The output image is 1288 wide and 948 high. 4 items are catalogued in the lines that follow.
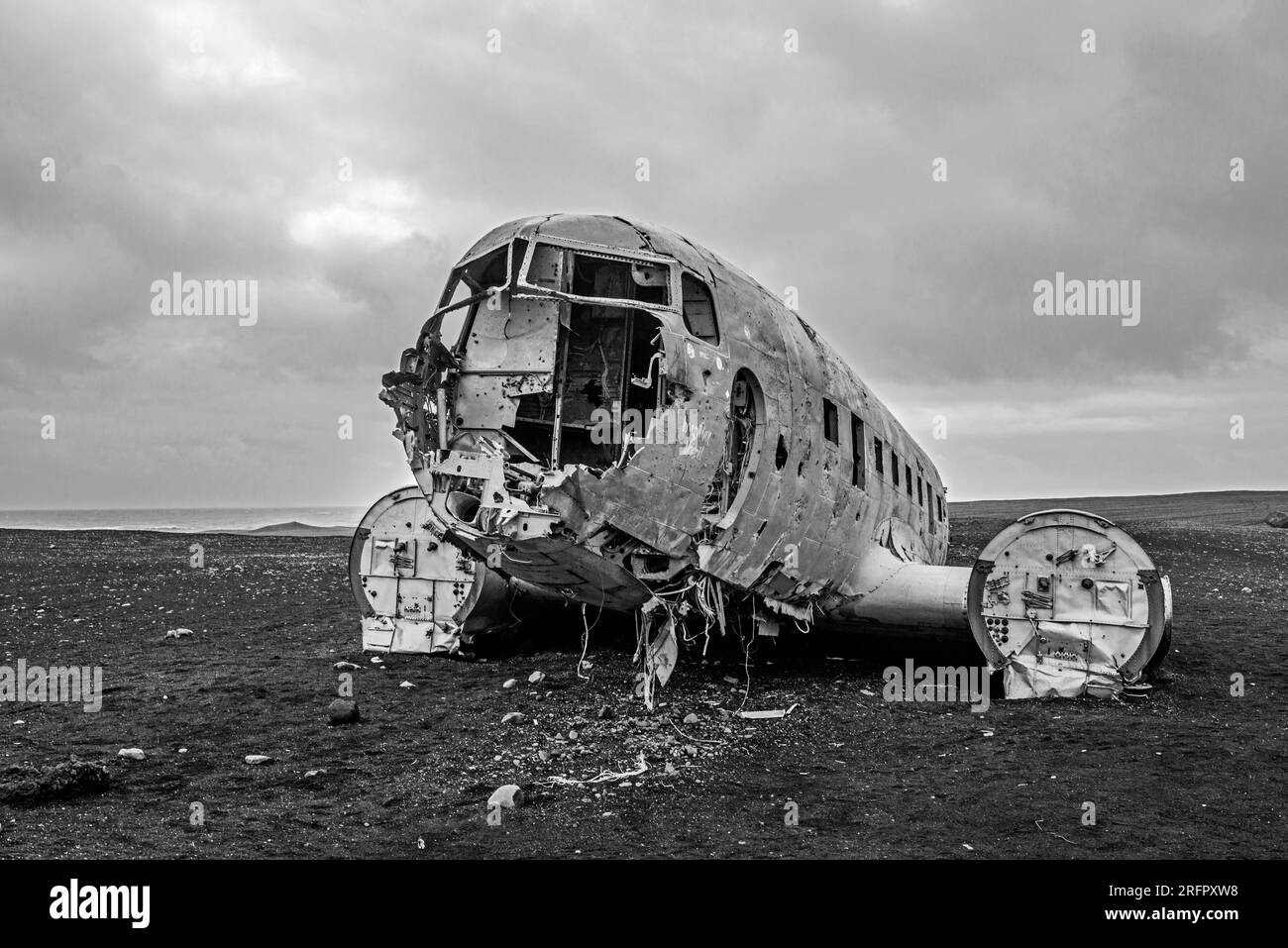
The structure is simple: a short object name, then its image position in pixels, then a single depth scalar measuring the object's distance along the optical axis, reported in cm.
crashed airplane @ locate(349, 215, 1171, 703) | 859
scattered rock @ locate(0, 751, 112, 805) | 689
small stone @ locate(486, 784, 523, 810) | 729
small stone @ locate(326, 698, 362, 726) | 966
